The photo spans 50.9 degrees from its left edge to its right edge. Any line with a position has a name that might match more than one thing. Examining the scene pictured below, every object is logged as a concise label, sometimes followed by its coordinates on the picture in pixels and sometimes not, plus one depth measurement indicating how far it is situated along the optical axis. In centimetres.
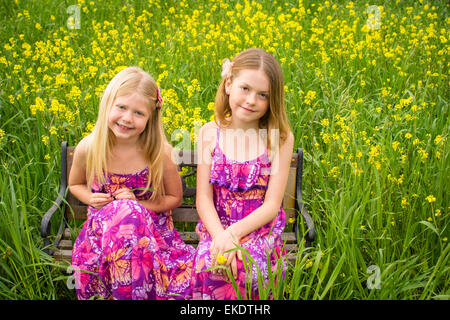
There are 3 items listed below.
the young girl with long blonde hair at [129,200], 192
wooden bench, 231
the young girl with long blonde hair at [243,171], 199
